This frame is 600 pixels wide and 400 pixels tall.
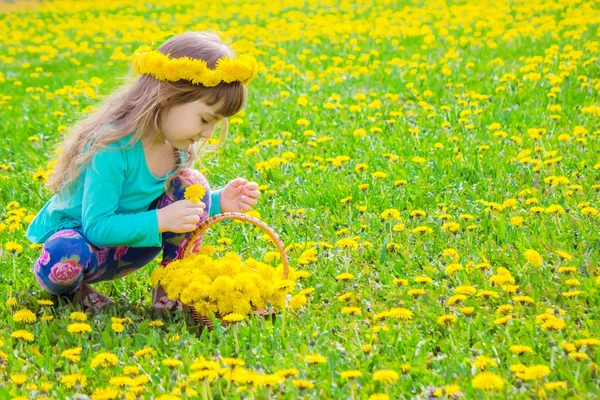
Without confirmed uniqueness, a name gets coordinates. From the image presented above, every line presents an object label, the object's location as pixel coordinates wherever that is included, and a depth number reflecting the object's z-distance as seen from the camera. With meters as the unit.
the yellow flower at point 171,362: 2.37
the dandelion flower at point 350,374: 2.16
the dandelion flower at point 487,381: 2.07
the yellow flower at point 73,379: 2.34
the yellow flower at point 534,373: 2.08
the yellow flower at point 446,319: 2.58
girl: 2.83
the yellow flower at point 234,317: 2.57
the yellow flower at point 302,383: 2.15
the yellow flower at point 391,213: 3.37
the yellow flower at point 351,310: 2.62
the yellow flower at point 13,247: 3.23
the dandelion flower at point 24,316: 2.81
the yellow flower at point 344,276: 2.92
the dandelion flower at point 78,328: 2.59
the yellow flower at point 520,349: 2.27
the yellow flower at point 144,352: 2.49
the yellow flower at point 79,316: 2.77
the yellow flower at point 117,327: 2.71
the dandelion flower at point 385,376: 2.17
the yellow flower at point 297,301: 2.79
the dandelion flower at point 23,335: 2.61
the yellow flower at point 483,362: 2.26
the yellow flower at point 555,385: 2.07
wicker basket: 2.81
